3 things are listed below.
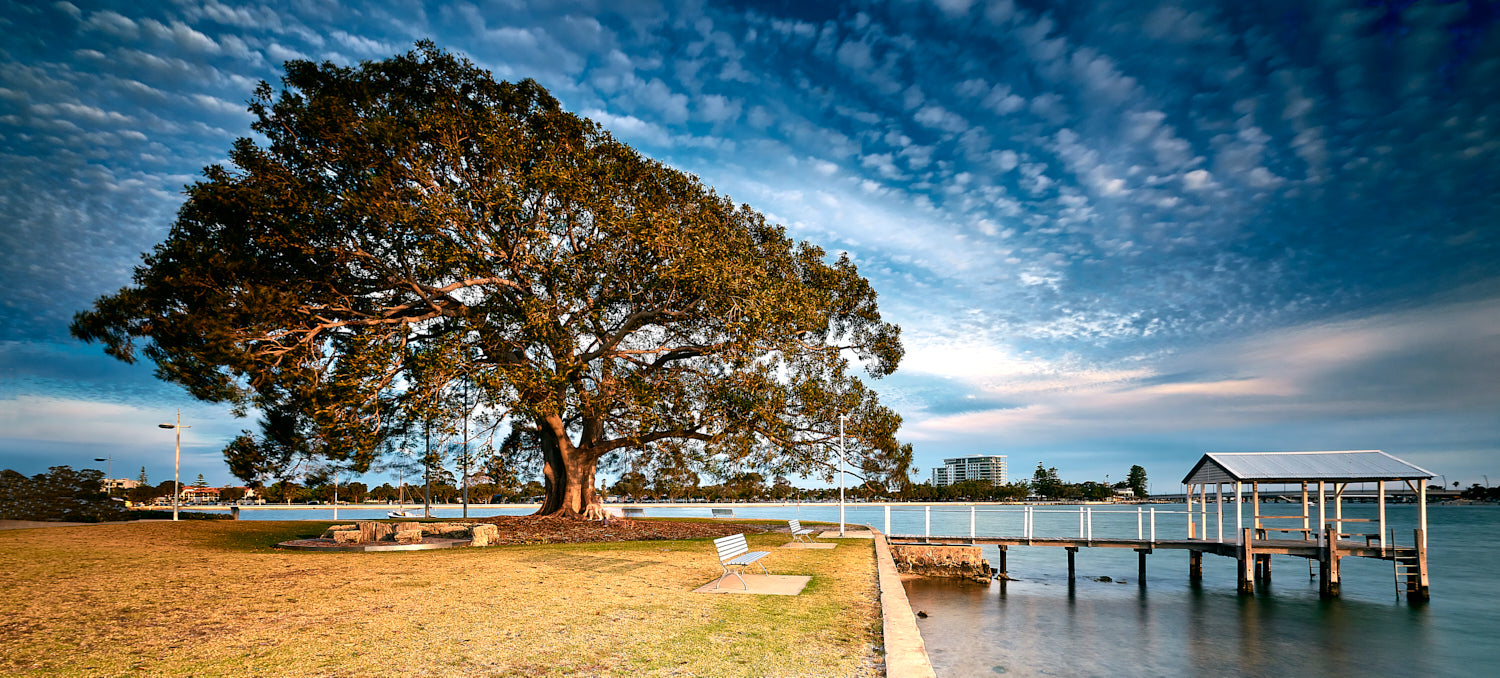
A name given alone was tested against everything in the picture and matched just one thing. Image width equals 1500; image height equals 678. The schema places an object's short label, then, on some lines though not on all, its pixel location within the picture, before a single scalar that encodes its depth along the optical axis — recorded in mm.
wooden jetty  22109
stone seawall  24719
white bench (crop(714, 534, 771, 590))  10352
